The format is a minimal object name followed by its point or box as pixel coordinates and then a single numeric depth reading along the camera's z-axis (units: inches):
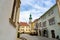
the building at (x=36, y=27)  588.2
